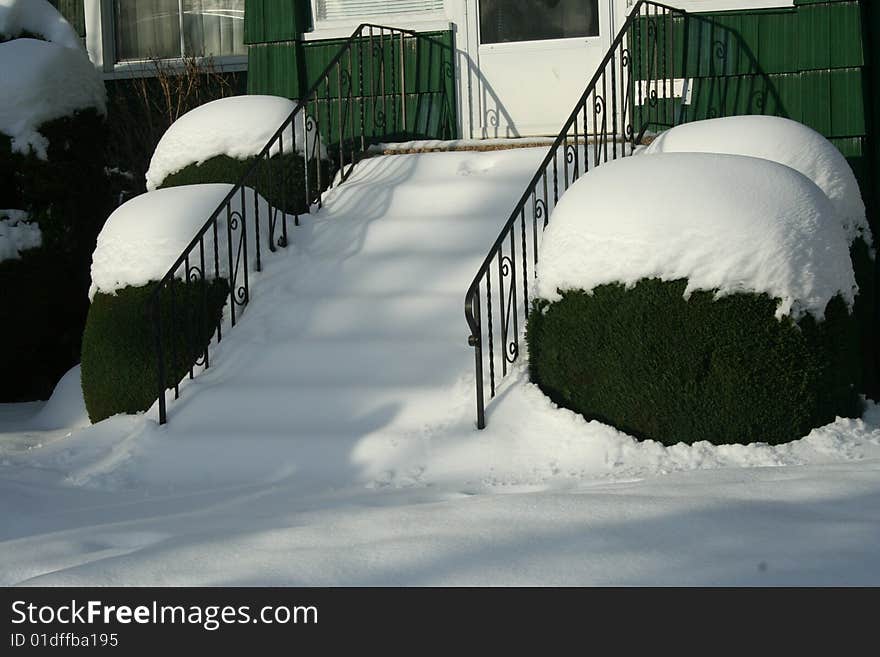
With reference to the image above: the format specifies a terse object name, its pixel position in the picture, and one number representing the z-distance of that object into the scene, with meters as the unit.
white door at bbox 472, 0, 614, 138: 9.33
